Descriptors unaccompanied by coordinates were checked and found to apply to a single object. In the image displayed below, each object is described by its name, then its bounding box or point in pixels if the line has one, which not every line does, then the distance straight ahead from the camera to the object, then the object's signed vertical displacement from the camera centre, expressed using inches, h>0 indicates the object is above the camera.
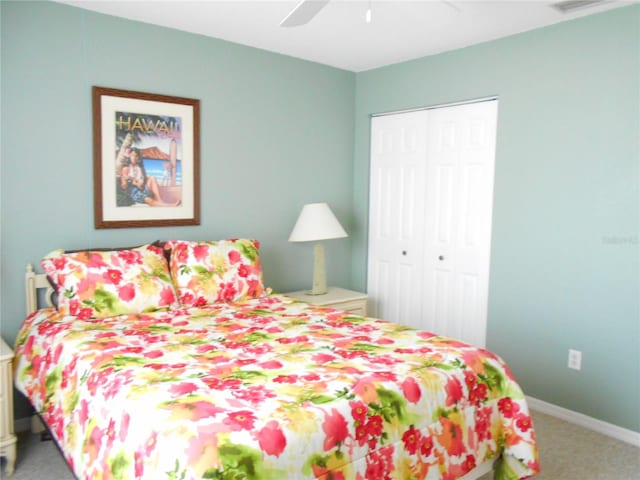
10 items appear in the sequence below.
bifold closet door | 140.4 -4.7
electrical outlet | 121.5 -35.9
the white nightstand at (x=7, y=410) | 91.7 -38.7
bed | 60.4 -25.7
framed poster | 120.9 +9.1
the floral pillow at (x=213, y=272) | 117.4 -17.3
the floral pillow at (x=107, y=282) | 103.3 -17.9
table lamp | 146.6 -8.4
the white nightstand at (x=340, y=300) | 145.6 -28.1
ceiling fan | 81.0 +30.6
